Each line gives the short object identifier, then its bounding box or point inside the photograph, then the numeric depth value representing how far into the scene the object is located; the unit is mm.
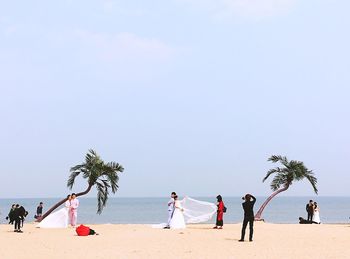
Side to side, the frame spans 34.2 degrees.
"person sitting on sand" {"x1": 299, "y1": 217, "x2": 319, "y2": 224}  35281
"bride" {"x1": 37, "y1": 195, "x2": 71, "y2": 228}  29831
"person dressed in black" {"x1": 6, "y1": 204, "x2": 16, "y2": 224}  27895
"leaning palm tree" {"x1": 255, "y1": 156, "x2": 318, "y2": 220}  39969
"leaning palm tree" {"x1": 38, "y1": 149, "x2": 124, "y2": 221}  36144
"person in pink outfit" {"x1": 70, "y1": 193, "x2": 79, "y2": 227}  30500
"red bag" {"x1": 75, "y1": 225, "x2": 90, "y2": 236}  24484
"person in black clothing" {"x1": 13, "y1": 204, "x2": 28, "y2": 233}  27122
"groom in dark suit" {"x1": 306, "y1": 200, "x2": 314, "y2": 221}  35719
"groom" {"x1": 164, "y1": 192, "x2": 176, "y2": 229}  27411
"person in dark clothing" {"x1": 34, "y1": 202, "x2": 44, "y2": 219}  38512
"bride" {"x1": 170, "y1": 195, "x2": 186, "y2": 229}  27453
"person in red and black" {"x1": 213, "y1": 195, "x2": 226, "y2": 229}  27484
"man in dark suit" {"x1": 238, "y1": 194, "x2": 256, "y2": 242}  21245
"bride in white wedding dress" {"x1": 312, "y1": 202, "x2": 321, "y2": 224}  35841
